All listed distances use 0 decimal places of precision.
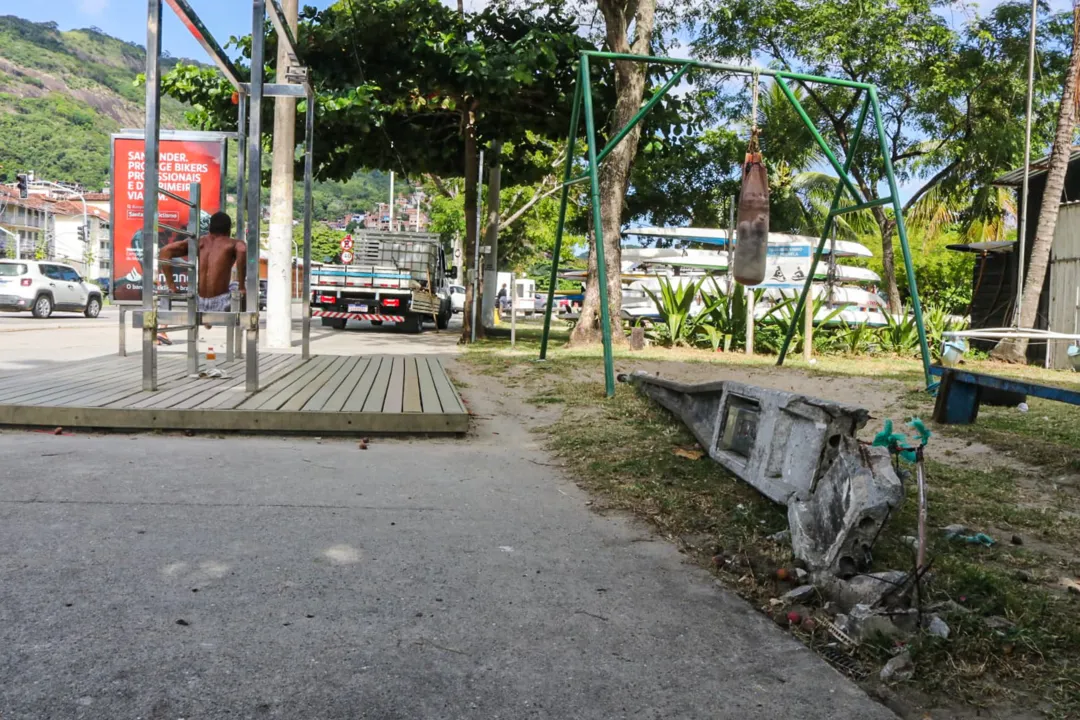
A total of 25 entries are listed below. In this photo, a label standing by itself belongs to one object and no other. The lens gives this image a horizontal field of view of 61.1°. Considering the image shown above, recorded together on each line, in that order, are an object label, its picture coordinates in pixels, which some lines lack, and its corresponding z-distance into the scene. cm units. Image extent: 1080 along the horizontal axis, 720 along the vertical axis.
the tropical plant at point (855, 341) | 1609
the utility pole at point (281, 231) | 1378
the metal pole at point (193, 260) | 785
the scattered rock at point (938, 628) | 284
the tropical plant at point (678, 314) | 1574
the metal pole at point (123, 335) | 1025
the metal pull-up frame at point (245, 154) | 668
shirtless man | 809
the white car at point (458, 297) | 4556
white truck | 2375
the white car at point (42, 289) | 2461
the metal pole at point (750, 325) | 1480
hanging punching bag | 785
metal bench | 721
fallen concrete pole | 333
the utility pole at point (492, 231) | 2116
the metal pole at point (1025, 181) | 1655
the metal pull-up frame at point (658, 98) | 880
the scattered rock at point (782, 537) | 391
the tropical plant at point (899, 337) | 1614
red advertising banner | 863
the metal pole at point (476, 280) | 1701
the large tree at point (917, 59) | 2042
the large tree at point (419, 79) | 1592
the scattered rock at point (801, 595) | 332
